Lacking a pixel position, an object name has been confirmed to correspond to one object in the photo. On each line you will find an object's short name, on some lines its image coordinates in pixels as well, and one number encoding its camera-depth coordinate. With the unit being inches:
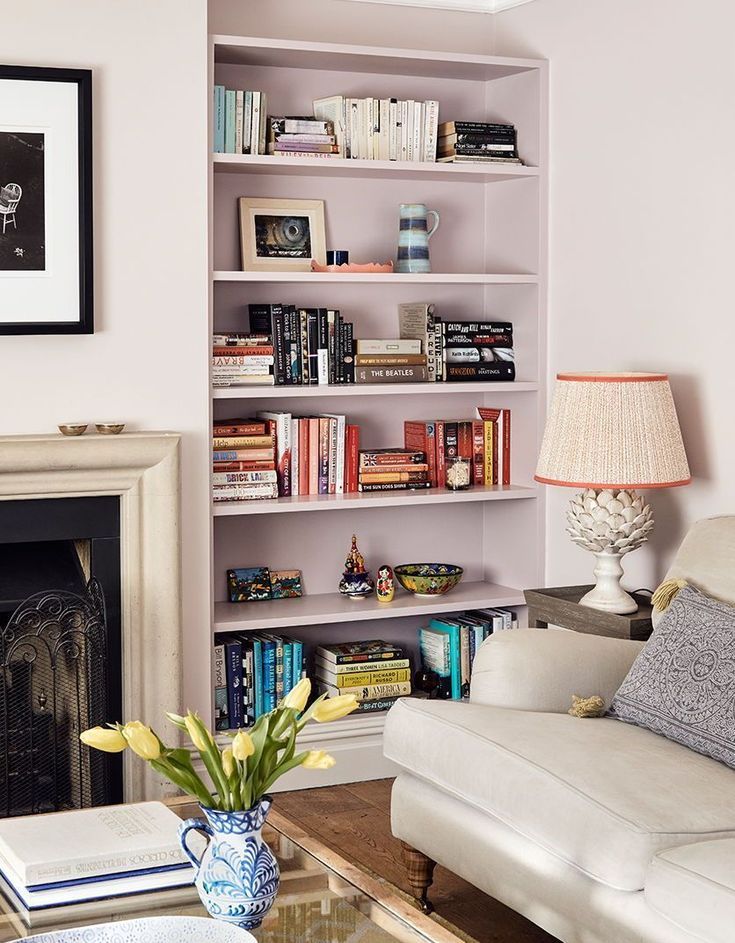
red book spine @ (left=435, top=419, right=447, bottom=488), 174.2
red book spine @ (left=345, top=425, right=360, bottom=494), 168.2
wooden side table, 138.6
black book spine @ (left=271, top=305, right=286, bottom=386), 160.9
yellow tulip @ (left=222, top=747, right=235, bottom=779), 76.3
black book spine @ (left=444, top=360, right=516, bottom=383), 171.3
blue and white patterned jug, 77.6
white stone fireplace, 140.7
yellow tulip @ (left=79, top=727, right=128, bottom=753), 77.8
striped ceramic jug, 168.6
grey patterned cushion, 105.7
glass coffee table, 79.1
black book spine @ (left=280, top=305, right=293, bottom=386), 161.5
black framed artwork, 138.9
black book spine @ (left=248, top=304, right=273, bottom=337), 162.4
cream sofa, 90.4
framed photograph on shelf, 163.9
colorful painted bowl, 171.0
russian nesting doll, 169.8
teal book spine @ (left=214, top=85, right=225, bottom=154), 155.3
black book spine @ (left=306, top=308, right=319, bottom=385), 163.0
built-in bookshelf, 162.4
